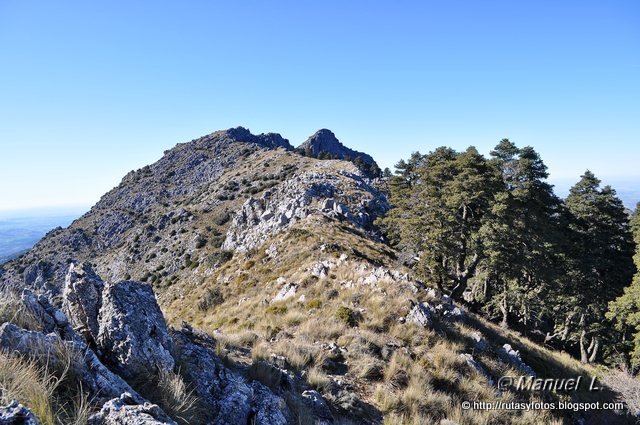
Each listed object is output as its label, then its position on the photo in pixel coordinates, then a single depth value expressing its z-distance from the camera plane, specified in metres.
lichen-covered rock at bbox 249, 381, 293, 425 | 5.01
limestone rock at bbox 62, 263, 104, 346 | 5.61
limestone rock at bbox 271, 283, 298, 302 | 17.77
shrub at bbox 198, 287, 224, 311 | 24.44
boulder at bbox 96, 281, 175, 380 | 4.87
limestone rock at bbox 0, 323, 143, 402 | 3.77
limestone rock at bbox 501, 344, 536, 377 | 11.56
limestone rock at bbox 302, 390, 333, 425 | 6.20
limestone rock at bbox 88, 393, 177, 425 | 3.08
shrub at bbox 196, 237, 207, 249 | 53.28
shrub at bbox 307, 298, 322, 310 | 14.82
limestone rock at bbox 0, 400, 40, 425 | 2.46
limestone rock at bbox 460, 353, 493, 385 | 9.57
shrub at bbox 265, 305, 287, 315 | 15.16
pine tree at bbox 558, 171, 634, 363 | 23.73
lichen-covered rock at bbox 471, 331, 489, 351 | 11.59
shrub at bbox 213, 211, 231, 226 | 59.44
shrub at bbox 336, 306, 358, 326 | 12.10
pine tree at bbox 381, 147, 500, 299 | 20.20
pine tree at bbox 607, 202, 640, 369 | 16.39
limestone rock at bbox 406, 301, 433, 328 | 11.73
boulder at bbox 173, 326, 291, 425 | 4.93
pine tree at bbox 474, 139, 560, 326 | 19.62
